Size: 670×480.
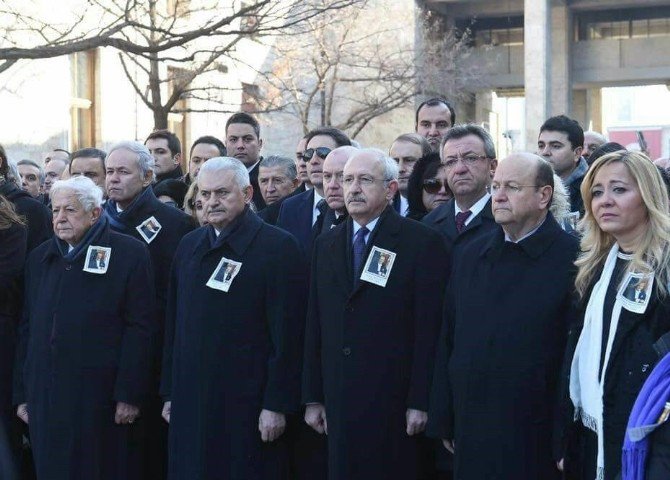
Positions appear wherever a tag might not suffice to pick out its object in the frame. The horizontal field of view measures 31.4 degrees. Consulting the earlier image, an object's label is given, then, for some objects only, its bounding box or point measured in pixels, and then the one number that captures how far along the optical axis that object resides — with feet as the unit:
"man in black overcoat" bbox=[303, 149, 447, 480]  21.49
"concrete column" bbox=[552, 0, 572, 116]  138.31
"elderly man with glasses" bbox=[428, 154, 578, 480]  19.13
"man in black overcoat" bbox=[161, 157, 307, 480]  22.91
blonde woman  17.08
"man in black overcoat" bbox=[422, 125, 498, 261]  23.56
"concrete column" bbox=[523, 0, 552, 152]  128.88
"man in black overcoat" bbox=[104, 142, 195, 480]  26.30
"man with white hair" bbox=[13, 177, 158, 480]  24.32
